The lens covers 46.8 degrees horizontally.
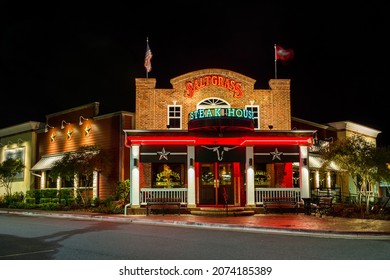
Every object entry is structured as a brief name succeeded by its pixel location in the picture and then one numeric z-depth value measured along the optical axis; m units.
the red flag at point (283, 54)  25.61
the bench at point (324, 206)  21.08
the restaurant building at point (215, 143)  22.77
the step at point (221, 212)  21.30
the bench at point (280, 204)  22.61
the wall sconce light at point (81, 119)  30.37
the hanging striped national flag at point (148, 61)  25.39
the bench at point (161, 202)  22.03
